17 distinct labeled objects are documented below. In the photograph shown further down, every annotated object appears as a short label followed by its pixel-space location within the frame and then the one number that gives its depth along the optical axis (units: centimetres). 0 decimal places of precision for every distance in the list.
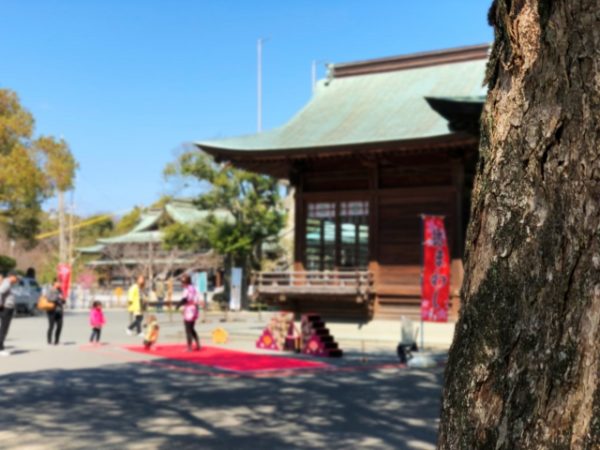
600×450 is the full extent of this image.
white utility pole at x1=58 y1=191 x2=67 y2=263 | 4409
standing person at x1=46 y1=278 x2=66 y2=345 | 1684
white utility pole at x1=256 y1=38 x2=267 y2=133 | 4547
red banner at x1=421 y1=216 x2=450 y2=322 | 1667
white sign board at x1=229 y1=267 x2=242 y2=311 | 2730
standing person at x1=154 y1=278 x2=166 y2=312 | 3976
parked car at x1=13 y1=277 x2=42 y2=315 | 3312
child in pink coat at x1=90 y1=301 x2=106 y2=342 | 1711
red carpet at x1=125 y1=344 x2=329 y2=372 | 1368
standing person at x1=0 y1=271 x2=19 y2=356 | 1416
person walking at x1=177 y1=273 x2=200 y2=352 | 1570
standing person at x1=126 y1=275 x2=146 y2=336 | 1916
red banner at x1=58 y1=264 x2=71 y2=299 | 3219
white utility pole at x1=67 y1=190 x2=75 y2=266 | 4520
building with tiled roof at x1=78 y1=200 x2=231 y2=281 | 4269
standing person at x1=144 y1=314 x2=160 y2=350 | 1652
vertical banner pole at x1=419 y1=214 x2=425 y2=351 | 1661
